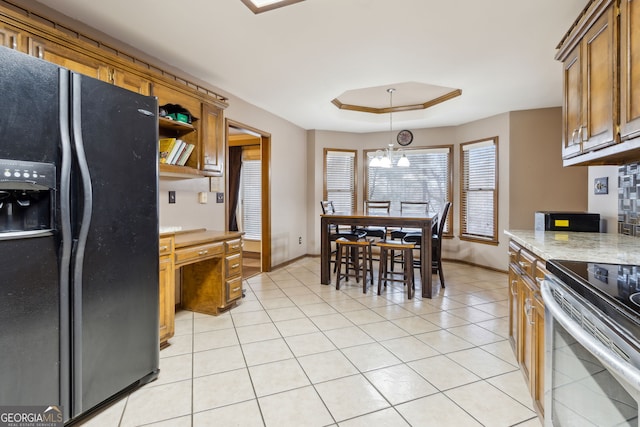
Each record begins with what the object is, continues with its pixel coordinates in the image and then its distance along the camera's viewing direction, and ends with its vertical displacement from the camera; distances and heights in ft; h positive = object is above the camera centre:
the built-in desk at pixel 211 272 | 9.43 -2.13
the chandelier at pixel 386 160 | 14.39 +2.30
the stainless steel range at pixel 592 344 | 2.53 -1.29
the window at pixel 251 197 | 19.93 +0.78
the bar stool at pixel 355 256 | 12.58 -2.10
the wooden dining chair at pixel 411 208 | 15.76 +0.01
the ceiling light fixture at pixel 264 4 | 6.86 +4.66
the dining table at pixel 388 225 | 12.00 -0.70
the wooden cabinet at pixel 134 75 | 5.75 +3.26
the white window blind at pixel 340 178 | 19.70 +1.97
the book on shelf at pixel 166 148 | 9.02 +1.84
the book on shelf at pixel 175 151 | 9.11 +1.75
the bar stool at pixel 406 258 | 11.89 -2.00
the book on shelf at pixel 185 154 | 9.43 +1.71
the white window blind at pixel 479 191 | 16.12 +0.94
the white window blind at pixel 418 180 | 18.38 +1.77
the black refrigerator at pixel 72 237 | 4.32 -0.44
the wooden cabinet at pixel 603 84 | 4.90 +2.33
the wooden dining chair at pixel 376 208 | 16.30 -0.14
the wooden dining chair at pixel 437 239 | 13.28 -1.42
